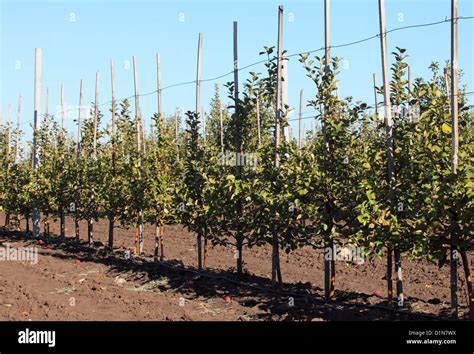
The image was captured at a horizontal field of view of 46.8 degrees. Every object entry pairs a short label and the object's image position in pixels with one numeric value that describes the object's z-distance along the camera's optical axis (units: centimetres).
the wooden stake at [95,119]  2197
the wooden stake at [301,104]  2927
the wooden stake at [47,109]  2618
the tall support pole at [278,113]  1310
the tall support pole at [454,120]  927
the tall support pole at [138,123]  1844
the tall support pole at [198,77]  1650
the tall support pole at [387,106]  1073
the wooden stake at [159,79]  1830
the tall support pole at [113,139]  1983
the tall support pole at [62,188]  2295
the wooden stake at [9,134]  2950
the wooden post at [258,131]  1449
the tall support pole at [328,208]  1170
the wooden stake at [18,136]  2891
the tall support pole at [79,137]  2212
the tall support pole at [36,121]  2448
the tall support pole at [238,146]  1424
